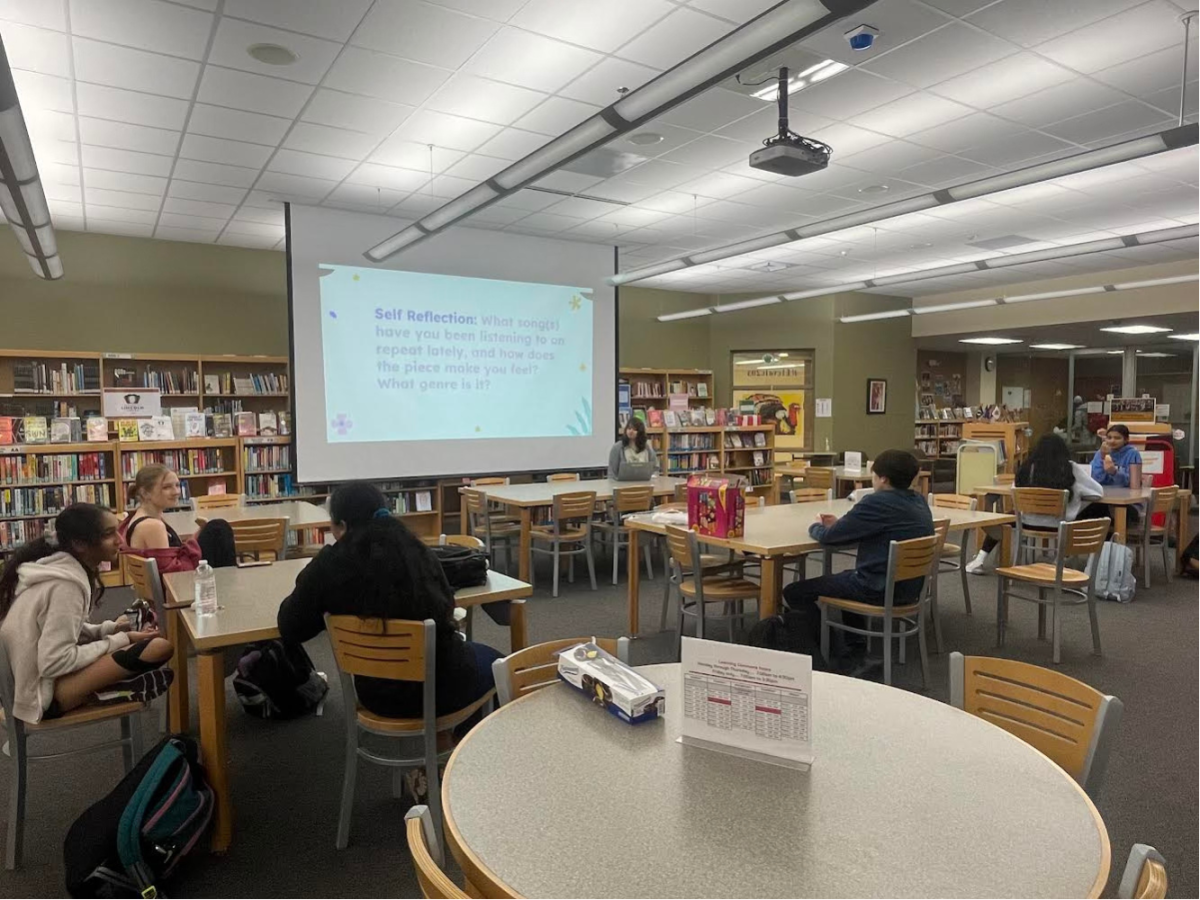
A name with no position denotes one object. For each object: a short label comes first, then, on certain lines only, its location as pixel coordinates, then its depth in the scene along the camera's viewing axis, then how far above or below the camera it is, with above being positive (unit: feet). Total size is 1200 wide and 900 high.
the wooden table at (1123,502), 20.39 -2.59
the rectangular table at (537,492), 19.71 -2.16
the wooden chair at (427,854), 3.63 -2.31
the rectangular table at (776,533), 12.89 -2.25
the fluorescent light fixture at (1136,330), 36.35 +4.20
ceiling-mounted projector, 12.44 +4.45
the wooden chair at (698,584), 13.41 -3.22
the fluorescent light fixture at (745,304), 29.61 +4.63
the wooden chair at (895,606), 12.16 -3.27
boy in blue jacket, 12.55 -1.93
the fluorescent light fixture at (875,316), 33.09 +4.57
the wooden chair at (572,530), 19.72 -2.98
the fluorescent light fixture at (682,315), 32.99 +4.66
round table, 3.86 -2.42
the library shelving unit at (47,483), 22.49 -1.95
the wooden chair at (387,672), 7.93 -2.79
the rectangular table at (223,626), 8.32 -2.39
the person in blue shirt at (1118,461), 22.80 -1.52
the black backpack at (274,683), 11.98 -4.33
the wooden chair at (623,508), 20.30 -2.58
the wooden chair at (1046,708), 5.68 -2.51
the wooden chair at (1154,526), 20.42 -3.16
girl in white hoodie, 7.98 -2.35
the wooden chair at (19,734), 7.94 -3.47
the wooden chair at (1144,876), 3.80 -2.44
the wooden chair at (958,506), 16.38 -2.33
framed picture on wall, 39.55 +1.01
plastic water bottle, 8.92 -2.13
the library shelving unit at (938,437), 44.52 -1.38
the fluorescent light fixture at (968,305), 30.90 +4.70
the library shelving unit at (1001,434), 34.47 -0.97
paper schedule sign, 5.16 -2.07
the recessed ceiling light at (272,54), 12.90 +6.50
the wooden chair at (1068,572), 14.57 -3.29
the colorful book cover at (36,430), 22.48 -0.27
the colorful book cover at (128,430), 23.66 -0.31
